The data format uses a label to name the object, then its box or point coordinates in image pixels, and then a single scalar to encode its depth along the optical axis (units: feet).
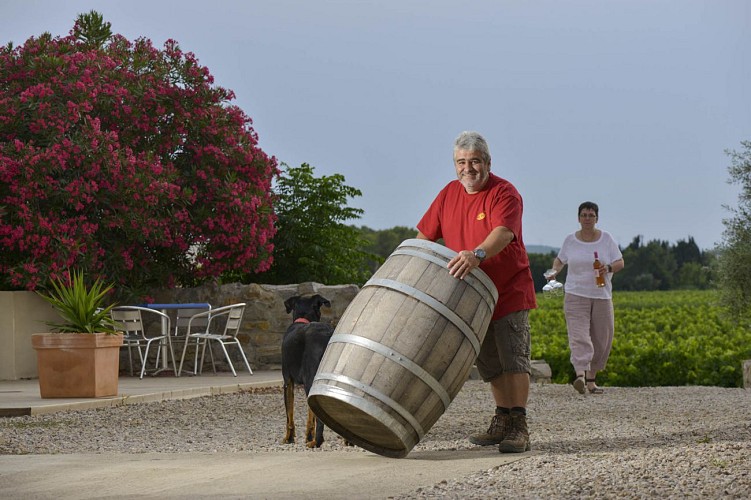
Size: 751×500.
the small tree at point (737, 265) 60.13
